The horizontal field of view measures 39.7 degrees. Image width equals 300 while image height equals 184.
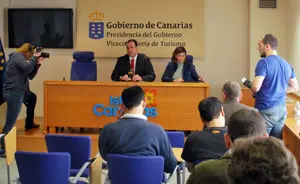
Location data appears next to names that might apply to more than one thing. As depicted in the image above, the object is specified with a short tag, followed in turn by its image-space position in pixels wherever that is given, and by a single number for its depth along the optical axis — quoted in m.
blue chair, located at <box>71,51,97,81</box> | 6.77
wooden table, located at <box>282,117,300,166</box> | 4.53
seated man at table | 6.39
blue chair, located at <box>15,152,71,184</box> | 2.89
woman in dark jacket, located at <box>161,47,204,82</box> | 6.19
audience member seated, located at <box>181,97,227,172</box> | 2.60
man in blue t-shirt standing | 3.96
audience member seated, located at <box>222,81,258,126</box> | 3.39
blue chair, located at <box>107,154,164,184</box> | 2.73
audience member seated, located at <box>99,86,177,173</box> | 2.83
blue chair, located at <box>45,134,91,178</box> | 3.50
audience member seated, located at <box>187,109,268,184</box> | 1.62
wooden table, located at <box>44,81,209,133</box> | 5.57
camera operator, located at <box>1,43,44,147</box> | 5.48
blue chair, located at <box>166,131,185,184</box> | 3.73
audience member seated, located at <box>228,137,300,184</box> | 1.10
